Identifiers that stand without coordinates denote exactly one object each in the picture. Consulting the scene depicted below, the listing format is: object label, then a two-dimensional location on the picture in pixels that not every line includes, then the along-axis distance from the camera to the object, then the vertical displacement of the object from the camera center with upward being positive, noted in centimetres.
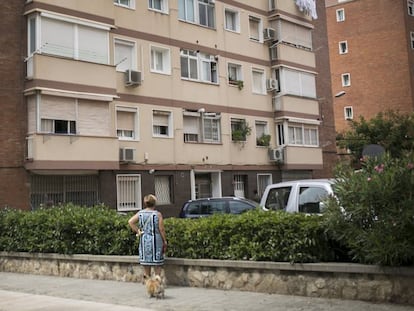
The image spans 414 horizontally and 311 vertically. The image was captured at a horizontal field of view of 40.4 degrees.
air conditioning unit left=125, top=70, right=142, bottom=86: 2370 +560
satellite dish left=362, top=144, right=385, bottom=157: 1276 +115
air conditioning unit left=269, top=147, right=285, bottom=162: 3005 +262
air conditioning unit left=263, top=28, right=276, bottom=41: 3091 +934
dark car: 1859 +1
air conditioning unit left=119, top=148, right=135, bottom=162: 2303 +232
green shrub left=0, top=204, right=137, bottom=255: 1209 -40
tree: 3656 +441
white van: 1202 +17
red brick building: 4609 +1206
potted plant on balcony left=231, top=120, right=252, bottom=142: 2836 +377
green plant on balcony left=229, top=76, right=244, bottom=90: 2895 +634
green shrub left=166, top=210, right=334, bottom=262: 914 -57
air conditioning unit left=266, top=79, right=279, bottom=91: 3064 +651
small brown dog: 950 -130
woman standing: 982 -52
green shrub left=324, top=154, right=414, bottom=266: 787 -16
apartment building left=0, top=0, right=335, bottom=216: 2109 +486
